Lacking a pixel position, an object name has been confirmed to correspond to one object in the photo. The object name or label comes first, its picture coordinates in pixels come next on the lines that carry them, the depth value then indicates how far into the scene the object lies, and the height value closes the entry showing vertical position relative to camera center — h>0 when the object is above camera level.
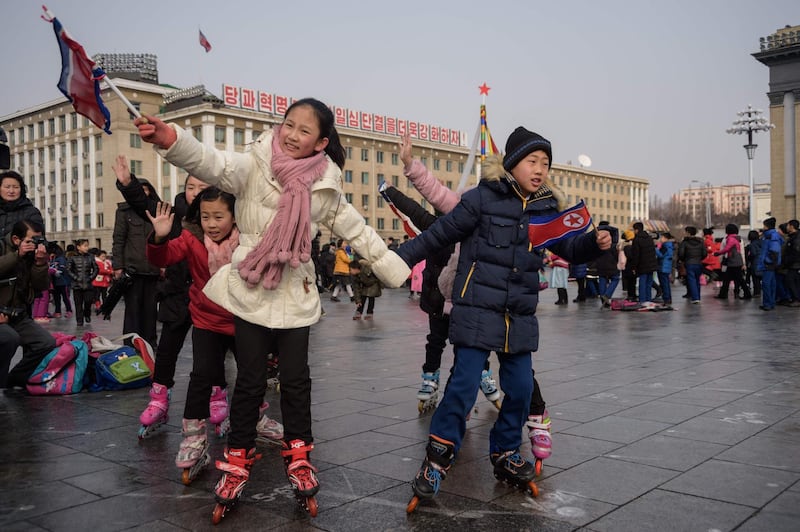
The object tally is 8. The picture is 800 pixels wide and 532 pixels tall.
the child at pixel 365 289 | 14.63 -0.58
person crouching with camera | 5.71 -0.20
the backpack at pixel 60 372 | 6.21 -0.94
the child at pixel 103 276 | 17.59 -0.32
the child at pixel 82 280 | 14.97 -0.35
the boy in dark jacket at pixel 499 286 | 3.58 -0.14
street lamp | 45.81 +8.47
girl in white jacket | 3.45 -0.03
